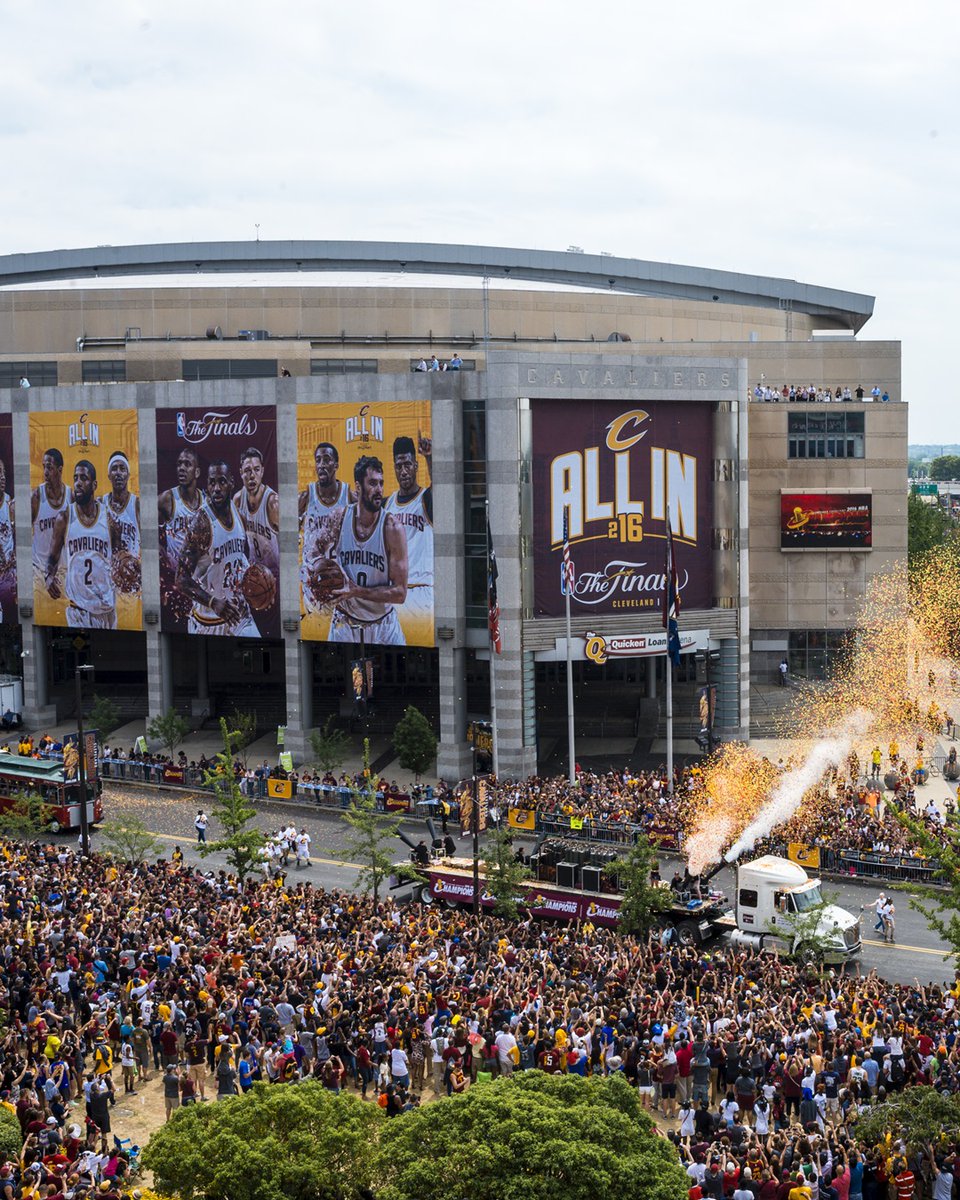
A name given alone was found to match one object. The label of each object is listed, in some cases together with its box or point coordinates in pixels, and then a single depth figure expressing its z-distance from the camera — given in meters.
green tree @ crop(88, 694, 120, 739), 76.62
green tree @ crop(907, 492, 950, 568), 114.17
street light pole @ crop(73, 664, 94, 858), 49.88
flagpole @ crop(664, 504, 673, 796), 58.88
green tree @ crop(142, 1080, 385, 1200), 21.61
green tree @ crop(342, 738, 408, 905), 45.88
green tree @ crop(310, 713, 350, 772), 65.62
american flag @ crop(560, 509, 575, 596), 62.22
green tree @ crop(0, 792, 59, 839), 53.00
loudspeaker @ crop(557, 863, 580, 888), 44.22
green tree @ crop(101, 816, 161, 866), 49.47
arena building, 66.75
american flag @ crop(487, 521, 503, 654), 63.03
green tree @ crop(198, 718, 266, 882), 47.34
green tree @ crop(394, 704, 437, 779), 65.12
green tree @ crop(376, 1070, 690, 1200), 20.41
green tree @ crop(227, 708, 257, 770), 71.69
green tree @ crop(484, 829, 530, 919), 43.34
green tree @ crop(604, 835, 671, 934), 41.06
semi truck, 40.34
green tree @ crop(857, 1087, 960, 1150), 25.03
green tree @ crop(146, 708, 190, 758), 71.44
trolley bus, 57.28
